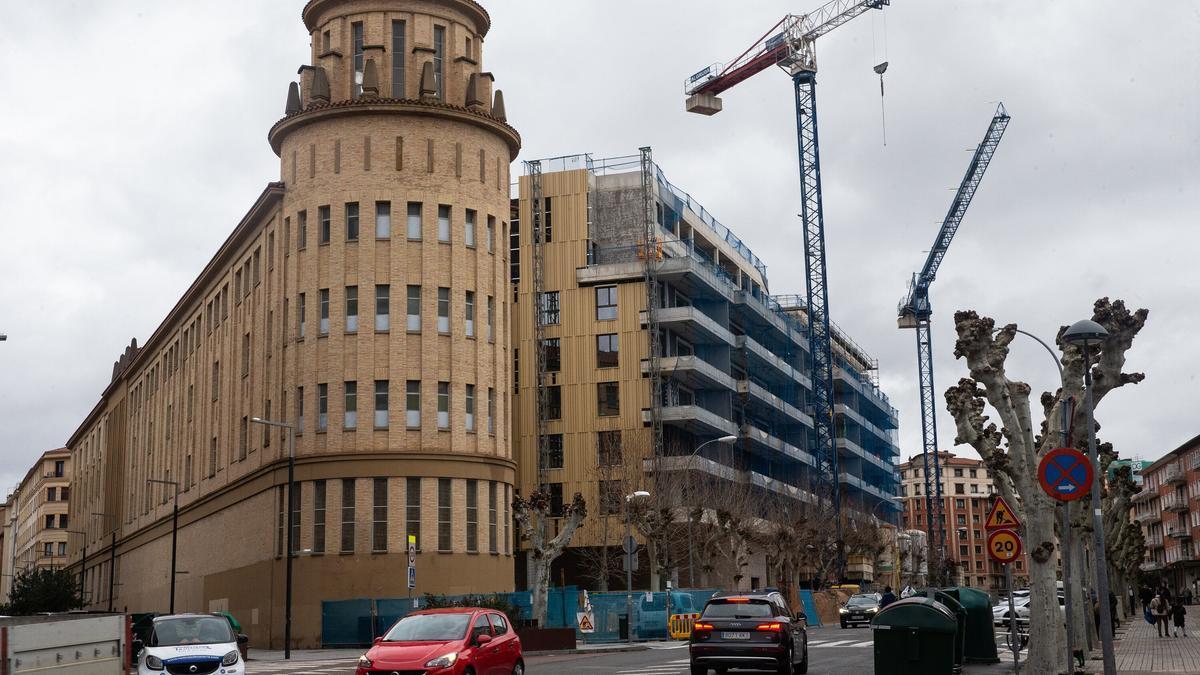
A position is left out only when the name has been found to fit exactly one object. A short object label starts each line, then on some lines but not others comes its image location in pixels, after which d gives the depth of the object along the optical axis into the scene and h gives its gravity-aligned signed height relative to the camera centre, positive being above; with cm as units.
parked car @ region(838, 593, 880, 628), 5541 -322
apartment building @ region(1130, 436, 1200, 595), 13088 +171
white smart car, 2041 -161
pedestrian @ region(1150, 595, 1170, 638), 4381 -271
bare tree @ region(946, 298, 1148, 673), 2231 +225
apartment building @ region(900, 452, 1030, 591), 19650 -125
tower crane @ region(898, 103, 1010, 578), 12438 +2658
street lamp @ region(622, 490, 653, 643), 3981 -170
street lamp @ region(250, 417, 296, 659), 4312 -35
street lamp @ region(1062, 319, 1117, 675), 1733 +44
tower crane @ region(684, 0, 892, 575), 9538 +3230
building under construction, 7325 +1184
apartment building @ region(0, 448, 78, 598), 15525 +454
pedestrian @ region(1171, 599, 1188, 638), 4451 -292
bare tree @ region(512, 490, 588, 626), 4199 +8
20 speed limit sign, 2097 -19
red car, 1742 -146
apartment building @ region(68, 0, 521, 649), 4847 +861
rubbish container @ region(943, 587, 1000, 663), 2736 -203
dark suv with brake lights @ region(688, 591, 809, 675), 2231 -170
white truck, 1469 -114
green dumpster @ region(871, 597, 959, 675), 1964 -161
